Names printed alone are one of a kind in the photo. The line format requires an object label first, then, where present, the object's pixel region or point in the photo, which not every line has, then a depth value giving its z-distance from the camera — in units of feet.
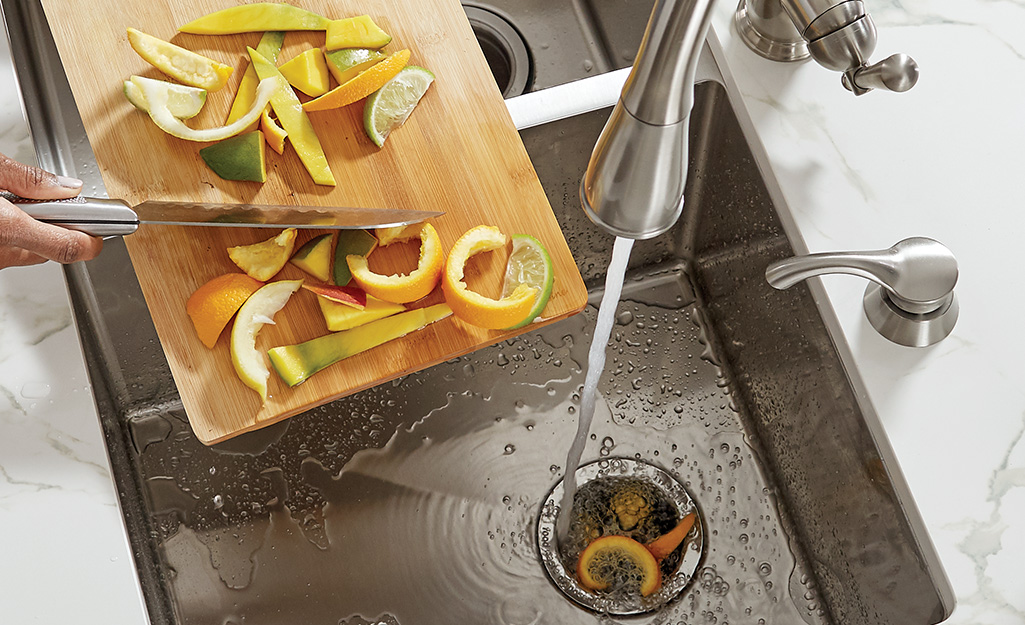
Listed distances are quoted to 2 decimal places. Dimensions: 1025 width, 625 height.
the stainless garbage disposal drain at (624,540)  2.98
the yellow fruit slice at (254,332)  2.38
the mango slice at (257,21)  2.62
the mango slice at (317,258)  2.47
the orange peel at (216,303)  2.39
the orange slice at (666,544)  3.01
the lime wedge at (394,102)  2.60
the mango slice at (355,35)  2.64
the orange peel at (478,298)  2.37
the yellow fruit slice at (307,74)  2.59
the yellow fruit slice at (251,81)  2.57
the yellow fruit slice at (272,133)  2.51
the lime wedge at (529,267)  2.52
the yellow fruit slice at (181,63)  2.56
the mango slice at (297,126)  2.56
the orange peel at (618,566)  2.97
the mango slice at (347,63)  2.62
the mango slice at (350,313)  2.42
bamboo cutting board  2.44
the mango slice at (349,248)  2.47
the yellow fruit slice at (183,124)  2.49
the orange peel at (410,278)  2.39
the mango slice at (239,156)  2.50
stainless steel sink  2.86
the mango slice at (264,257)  2.46
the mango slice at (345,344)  2.40
